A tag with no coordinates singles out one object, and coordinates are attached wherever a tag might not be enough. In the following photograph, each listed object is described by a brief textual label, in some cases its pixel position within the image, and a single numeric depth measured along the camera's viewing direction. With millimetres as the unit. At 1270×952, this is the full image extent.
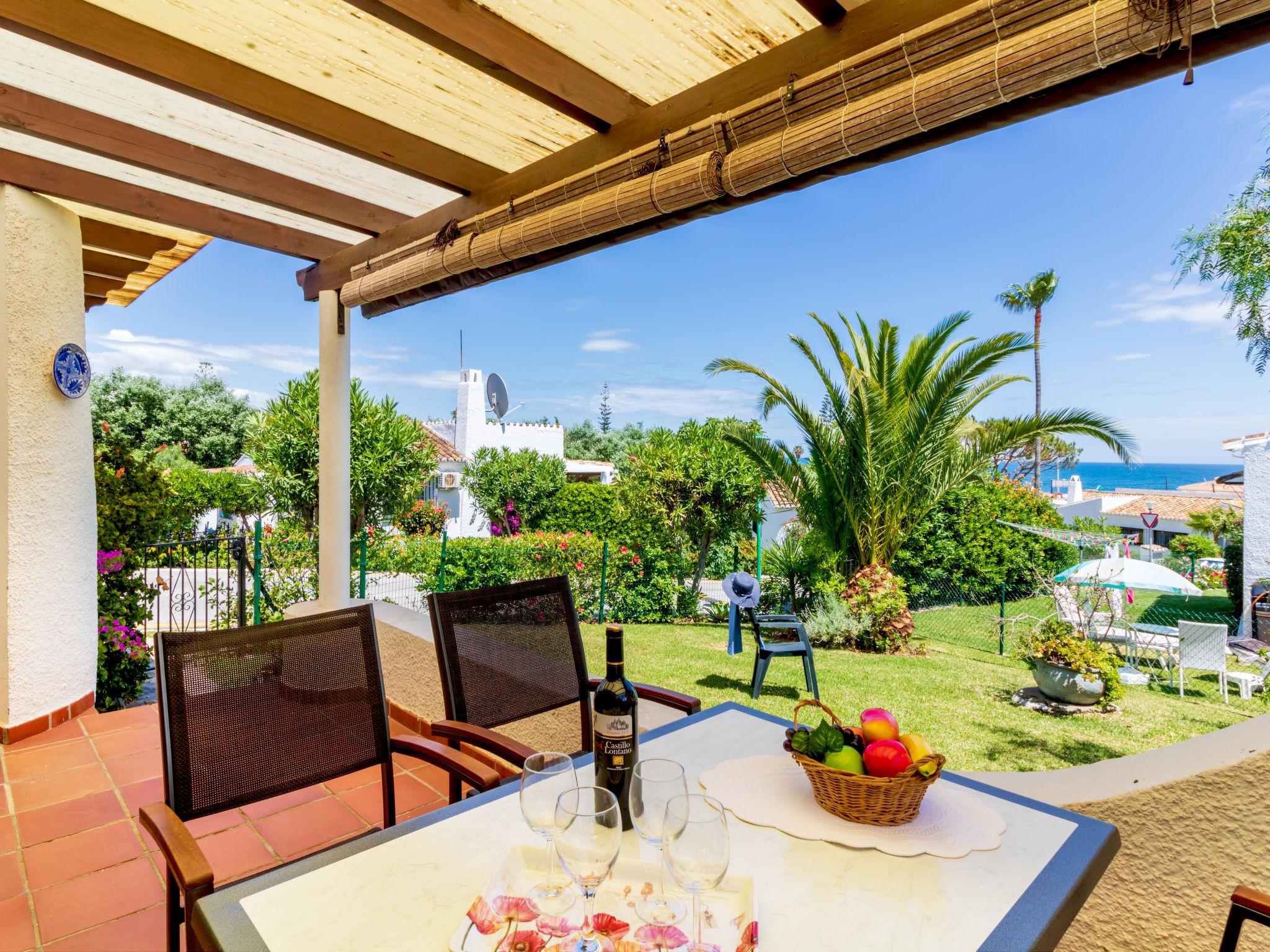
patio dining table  840
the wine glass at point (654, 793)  944
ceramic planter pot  5316
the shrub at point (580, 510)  11945
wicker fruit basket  1061
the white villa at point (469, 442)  16734
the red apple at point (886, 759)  1083
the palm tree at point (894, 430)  6109
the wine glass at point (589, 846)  849
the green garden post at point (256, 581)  4137
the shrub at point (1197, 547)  12992
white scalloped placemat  1048
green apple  1106
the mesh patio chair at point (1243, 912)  1054
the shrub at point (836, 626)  6695
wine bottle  1133
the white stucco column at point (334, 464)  3477
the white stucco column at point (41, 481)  2924
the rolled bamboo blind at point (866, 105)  1165
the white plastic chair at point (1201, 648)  6512
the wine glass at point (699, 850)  835
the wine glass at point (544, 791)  993
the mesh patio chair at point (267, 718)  1299
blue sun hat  4883
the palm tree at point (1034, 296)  23922
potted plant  5324
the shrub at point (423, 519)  8055
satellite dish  14734
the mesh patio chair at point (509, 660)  1735
